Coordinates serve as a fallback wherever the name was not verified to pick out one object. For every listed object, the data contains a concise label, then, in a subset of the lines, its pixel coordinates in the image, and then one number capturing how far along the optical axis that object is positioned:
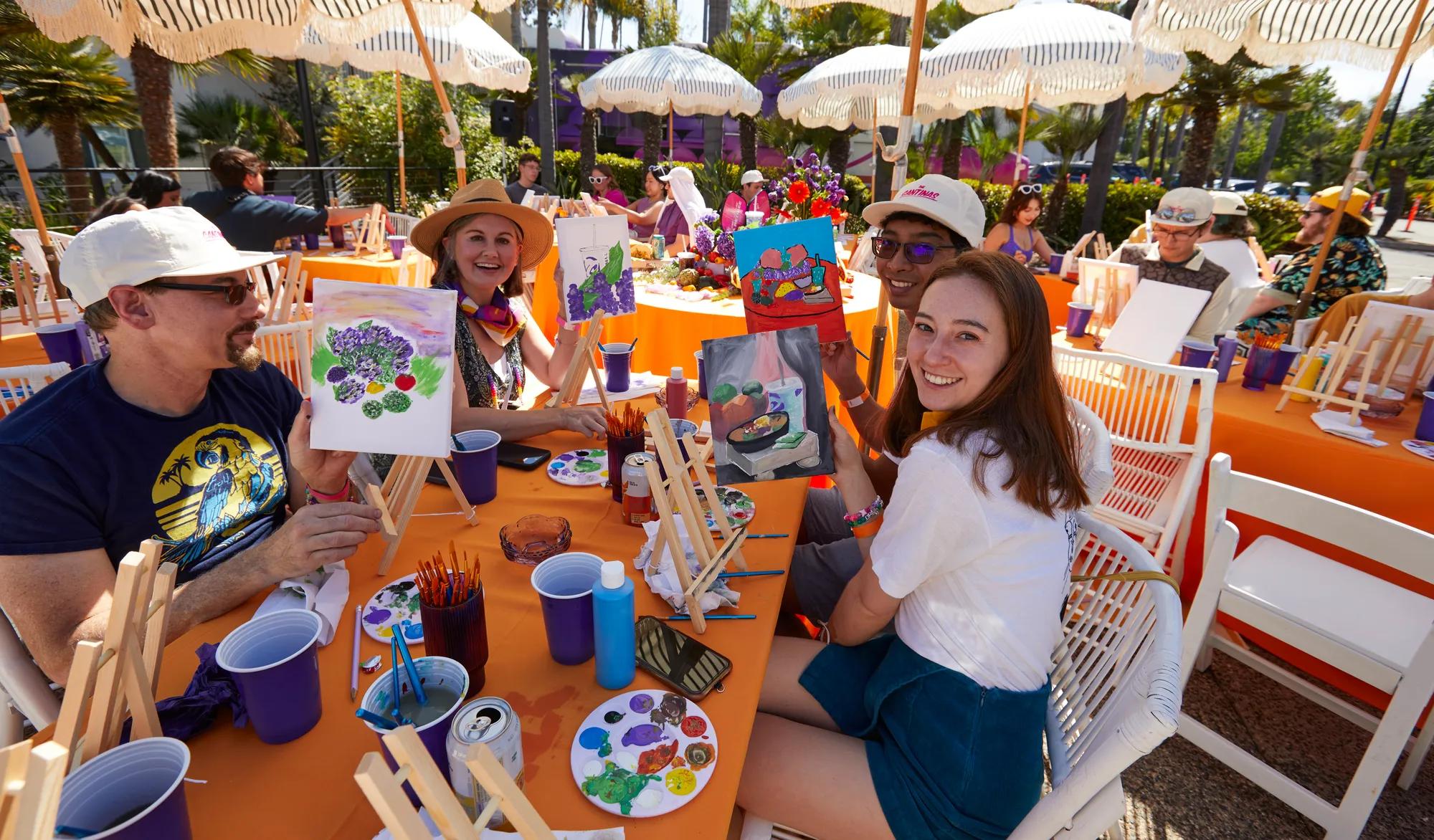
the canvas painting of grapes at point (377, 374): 1.49
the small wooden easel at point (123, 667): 0.81
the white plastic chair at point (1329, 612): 1.84
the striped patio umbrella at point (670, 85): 8.54
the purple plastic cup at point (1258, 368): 3.18
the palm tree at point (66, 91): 8.91
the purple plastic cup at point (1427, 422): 2.64
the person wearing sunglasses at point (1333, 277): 4.22
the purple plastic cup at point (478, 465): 1.85
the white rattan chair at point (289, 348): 2.90
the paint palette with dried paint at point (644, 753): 1.03
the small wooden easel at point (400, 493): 1.57
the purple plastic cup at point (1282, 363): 3.15
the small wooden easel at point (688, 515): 1.37
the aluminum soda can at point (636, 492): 1.78
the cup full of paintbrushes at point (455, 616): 1.17
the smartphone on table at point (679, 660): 1.25
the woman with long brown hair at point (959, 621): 1.35
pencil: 1.21
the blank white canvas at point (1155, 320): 3.12
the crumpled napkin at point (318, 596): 1.38
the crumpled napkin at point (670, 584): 1.49
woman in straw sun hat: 2.57
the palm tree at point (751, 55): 15.34
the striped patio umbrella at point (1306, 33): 3.67
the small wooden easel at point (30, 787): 0.58
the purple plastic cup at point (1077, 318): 4.00
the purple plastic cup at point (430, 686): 0.95
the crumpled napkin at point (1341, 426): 2.67
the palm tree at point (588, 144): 14.17
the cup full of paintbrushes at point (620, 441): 1.91
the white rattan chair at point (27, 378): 2.17
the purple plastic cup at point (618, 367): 2.75
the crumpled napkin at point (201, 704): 1.09
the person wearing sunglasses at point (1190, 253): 3.80
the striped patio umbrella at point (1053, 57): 5.30
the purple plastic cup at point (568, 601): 1.25
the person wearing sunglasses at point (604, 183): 8.84
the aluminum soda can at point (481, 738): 0.91
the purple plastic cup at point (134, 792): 0.82
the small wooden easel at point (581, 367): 2.42
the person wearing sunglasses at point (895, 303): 2.17
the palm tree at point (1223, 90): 10.50
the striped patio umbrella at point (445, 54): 5.53
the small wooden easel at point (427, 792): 0.61
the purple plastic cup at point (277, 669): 1.04
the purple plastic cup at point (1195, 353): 3.11
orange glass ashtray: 1.62
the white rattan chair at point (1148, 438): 2.72
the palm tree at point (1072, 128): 15.25
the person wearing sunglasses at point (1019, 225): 5.72
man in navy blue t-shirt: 1.29
